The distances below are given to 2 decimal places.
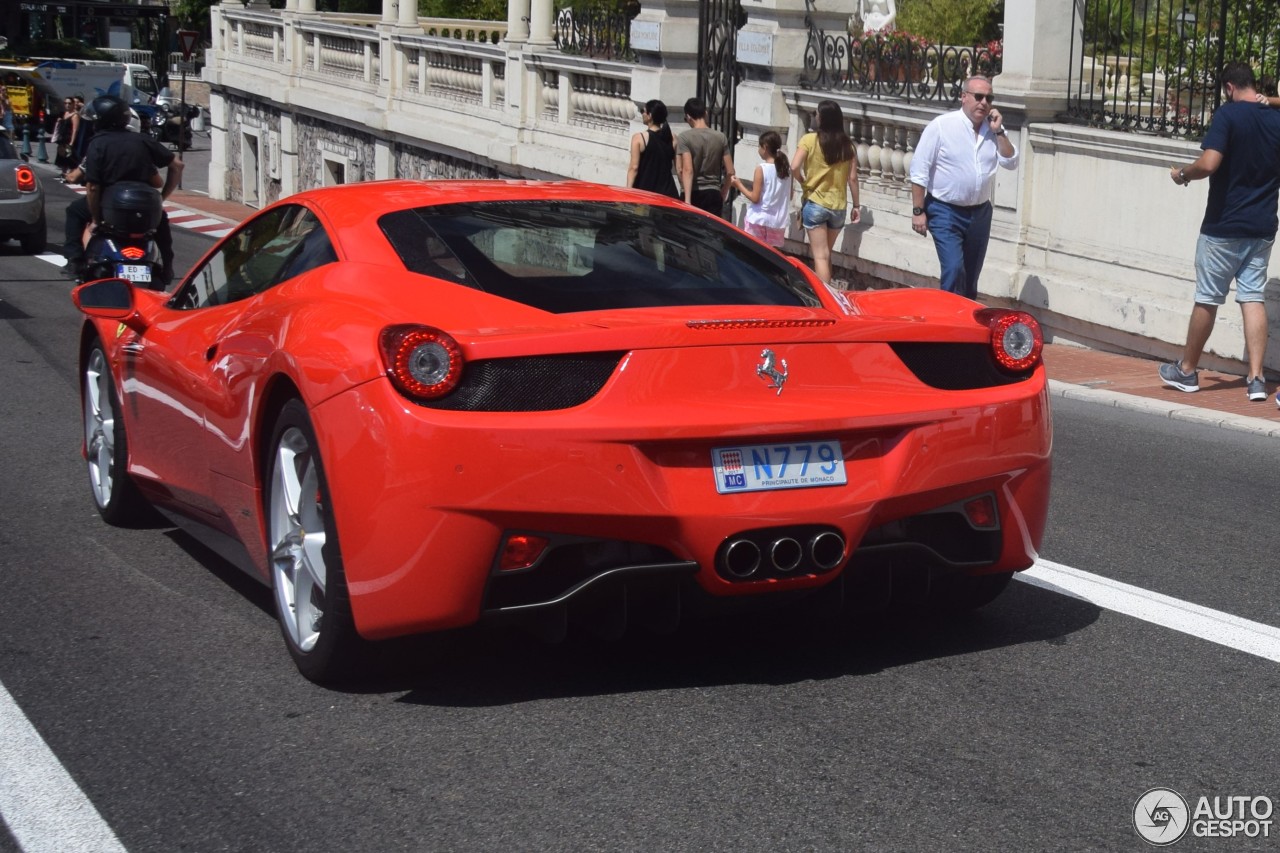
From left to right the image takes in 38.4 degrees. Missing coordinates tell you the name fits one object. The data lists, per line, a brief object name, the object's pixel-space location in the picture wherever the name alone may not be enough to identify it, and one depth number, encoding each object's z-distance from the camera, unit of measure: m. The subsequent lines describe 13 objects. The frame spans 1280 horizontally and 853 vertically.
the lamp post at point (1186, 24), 12.43
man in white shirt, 12.58
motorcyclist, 12.60
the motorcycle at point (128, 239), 12.43
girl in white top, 15.34
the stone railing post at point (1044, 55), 13.58
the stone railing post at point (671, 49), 19.31
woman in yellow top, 14.79
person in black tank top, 15.57
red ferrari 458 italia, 4.61
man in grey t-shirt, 15.70
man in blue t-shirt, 10.74
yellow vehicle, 51.88
